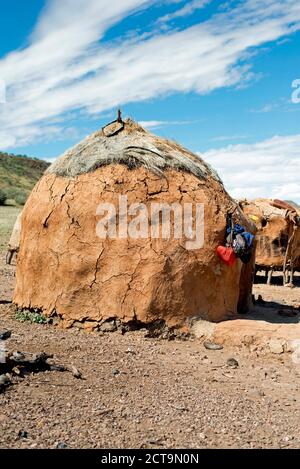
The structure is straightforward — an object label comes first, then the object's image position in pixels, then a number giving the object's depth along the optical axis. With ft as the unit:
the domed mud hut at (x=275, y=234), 47.44
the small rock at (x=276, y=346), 22.22
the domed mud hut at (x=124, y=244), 23.62
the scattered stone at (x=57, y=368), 18.78
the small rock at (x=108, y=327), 23.54
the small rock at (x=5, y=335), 20.80
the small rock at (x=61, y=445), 13.66
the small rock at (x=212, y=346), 22.88
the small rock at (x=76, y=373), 18.38
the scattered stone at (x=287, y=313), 29.46
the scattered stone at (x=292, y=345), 22.02
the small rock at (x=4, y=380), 16.78
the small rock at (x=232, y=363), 21.25
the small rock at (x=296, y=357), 21.72
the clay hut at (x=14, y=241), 45.68
